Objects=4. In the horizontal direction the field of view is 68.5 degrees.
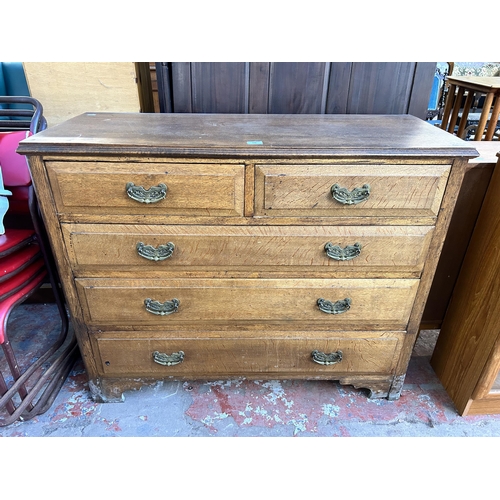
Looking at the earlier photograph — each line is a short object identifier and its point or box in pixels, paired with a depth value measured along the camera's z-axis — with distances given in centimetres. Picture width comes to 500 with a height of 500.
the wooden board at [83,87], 225
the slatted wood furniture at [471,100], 324
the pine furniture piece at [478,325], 136
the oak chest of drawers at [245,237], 109
